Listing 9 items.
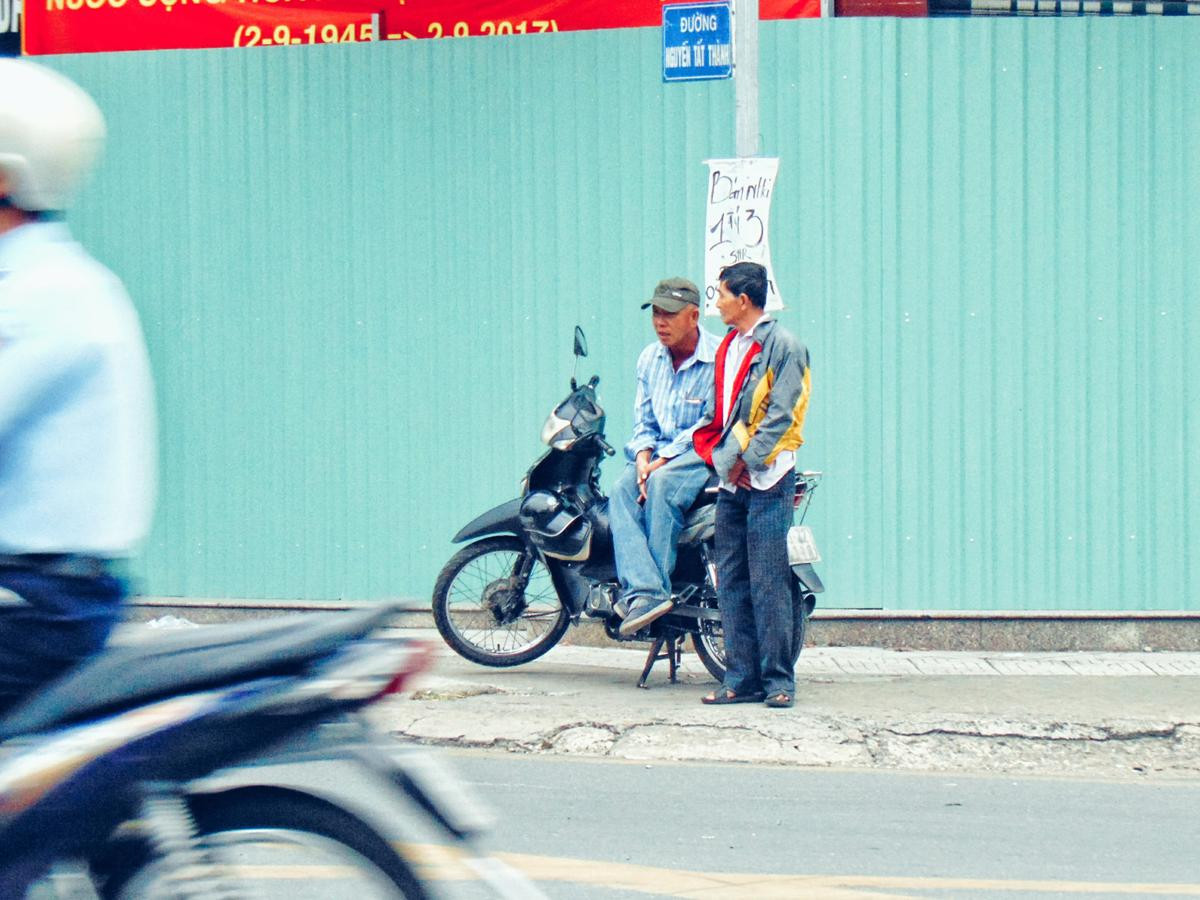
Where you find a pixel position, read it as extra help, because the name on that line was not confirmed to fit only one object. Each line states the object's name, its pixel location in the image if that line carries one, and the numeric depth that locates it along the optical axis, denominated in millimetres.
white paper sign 16844
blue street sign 17281
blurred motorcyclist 6184
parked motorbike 16719
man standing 15516
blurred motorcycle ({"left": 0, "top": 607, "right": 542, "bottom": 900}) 6059
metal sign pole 17156
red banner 20562
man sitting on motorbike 16391
